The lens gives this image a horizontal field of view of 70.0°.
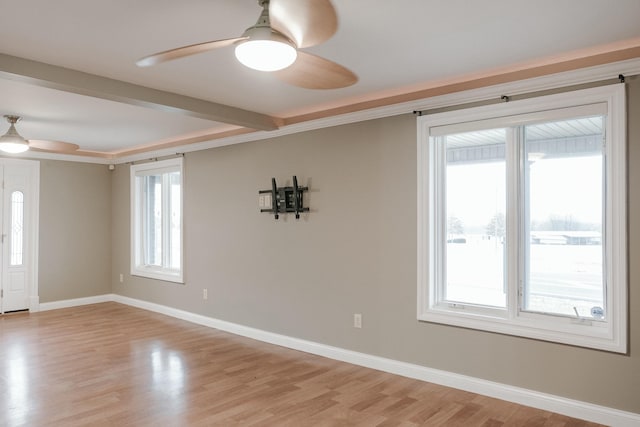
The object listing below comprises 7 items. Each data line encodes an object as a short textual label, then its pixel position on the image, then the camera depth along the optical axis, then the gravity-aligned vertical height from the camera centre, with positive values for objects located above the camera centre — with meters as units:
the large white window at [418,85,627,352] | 2.93 -0.02
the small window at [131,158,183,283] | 6.40 -0.04
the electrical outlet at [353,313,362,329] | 4.18 -0.95
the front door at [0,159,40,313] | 6.43 -0.22
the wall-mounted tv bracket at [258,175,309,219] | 4.66 +0.18
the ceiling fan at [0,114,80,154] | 4.34 +0.76
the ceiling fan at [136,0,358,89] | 1.75 +0.77
